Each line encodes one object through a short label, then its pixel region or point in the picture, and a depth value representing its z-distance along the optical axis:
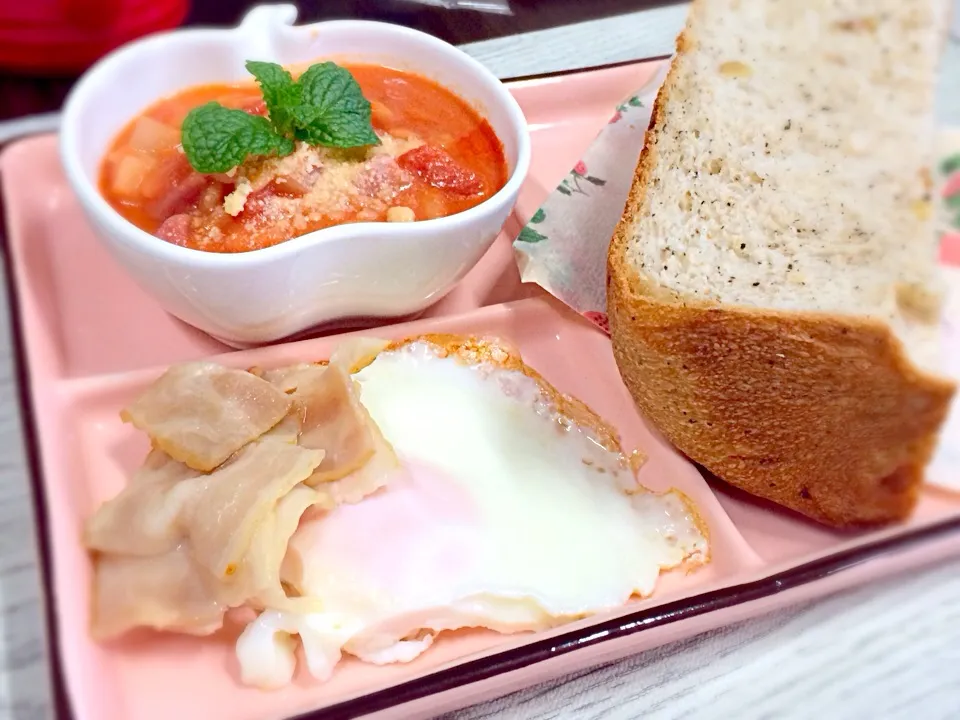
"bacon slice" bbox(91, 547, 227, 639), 0.14
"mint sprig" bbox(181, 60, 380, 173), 0.16
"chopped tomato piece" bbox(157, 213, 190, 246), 0.17
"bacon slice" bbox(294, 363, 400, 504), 0.16
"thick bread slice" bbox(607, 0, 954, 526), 0.11
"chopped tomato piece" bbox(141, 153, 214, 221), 0.17
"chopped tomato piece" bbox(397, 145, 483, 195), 0.19
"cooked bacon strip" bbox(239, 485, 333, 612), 0.14
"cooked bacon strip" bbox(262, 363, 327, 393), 0.17
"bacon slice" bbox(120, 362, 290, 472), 0.15
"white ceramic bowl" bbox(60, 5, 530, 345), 0.16
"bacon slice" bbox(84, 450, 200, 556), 0.15
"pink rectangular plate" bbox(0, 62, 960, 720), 0.13
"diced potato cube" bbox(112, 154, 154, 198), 0.17
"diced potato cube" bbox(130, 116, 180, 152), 0.18
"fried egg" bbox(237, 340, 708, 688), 0.15
